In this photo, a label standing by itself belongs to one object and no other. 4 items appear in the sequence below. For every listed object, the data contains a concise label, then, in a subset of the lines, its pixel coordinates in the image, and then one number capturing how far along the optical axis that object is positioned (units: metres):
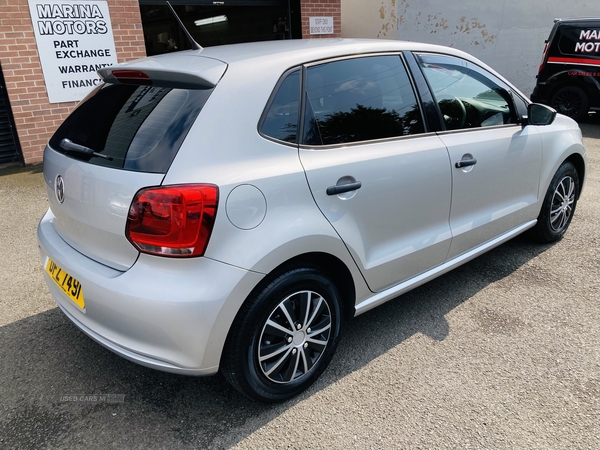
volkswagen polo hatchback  2.05
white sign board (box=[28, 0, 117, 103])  6.86
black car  9.84
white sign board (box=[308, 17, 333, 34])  9.54
